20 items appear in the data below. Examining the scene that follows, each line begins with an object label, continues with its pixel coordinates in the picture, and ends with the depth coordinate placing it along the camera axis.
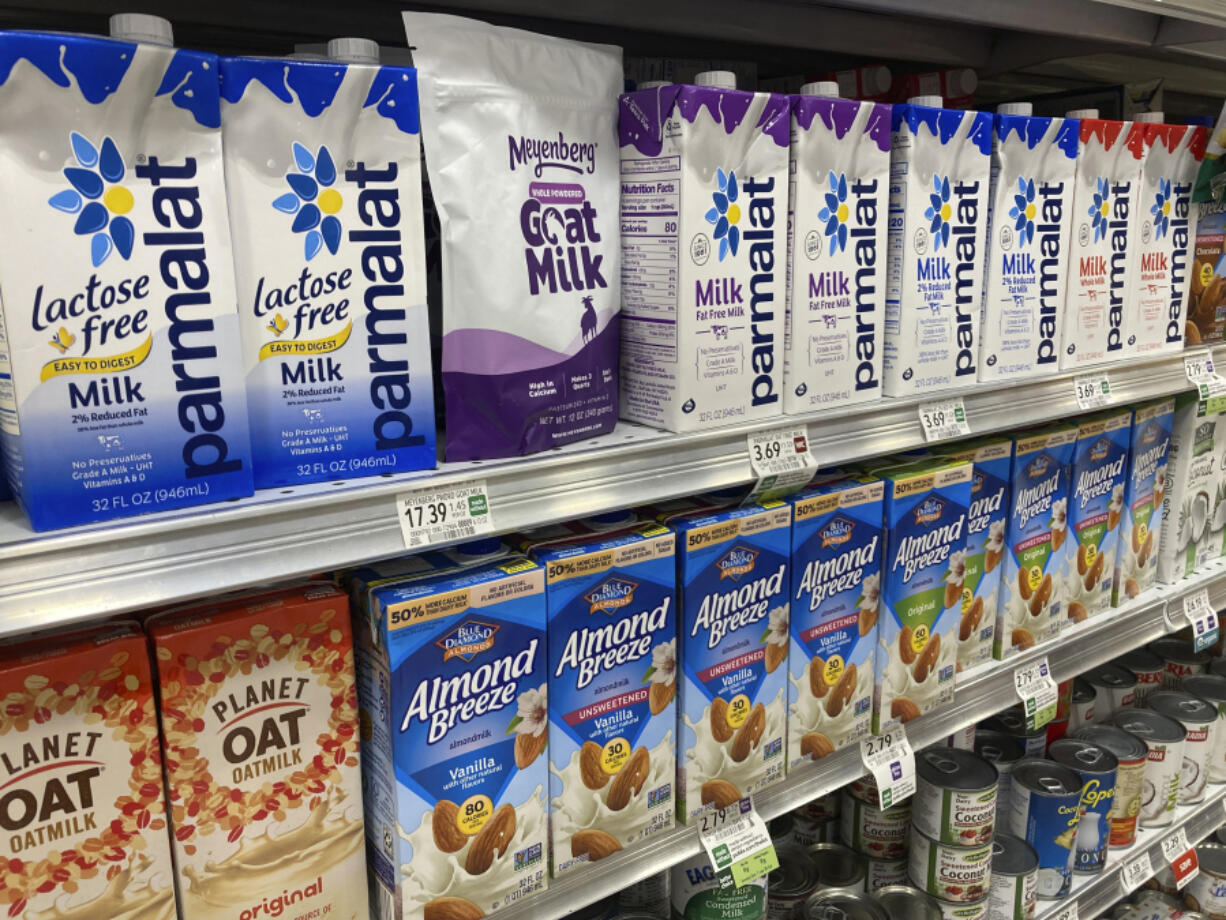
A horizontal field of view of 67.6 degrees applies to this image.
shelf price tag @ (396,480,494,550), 0.90
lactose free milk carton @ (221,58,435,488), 0.81
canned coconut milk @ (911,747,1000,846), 1.58
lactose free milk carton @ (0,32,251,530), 0.70
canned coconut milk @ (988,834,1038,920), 1.67
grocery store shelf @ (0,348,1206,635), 0.72
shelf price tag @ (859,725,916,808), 1.42
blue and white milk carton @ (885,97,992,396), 1.29
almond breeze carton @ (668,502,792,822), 1.17
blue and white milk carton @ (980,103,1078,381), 1.41
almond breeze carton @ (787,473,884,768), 1.29
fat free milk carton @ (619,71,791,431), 1.06
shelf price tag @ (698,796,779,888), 1.23
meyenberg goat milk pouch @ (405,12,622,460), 0.94
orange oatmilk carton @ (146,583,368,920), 0.86
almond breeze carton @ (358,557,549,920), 0.94
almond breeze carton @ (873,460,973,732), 1.40
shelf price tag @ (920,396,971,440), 1.37
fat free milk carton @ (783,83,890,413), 1.18
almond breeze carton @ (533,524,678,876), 1.06
